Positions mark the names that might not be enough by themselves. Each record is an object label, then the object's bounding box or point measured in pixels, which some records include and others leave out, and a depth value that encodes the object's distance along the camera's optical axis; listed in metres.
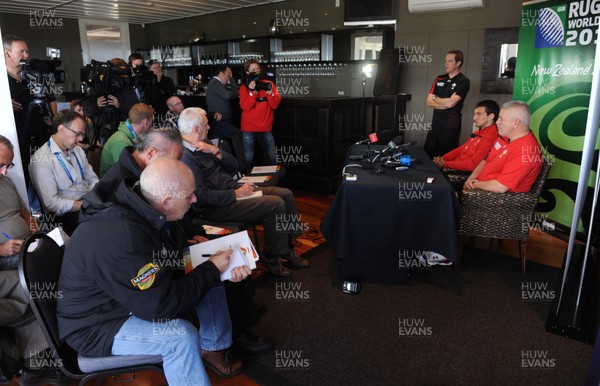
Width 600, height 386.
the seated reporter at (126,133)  3.03
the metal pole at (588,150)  2.15
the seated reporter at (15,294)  1.90
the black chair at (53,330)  1.46
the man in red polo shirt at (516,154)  2.91
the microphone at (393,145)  3.25
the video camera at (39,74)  3.06
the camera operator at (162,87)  5.39
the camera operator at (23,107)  3.11
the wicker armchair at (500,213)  2.90
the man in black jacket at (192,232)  2.19
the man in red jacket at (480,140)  3.71
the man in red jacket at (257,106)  4.87
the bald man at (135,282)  1.44
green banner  3.58
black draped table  2.66
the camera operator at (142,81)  4.06
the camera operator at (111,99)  3.79
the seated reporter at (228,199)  2.89
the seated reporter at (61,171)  2.64
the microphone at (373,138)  3.38
